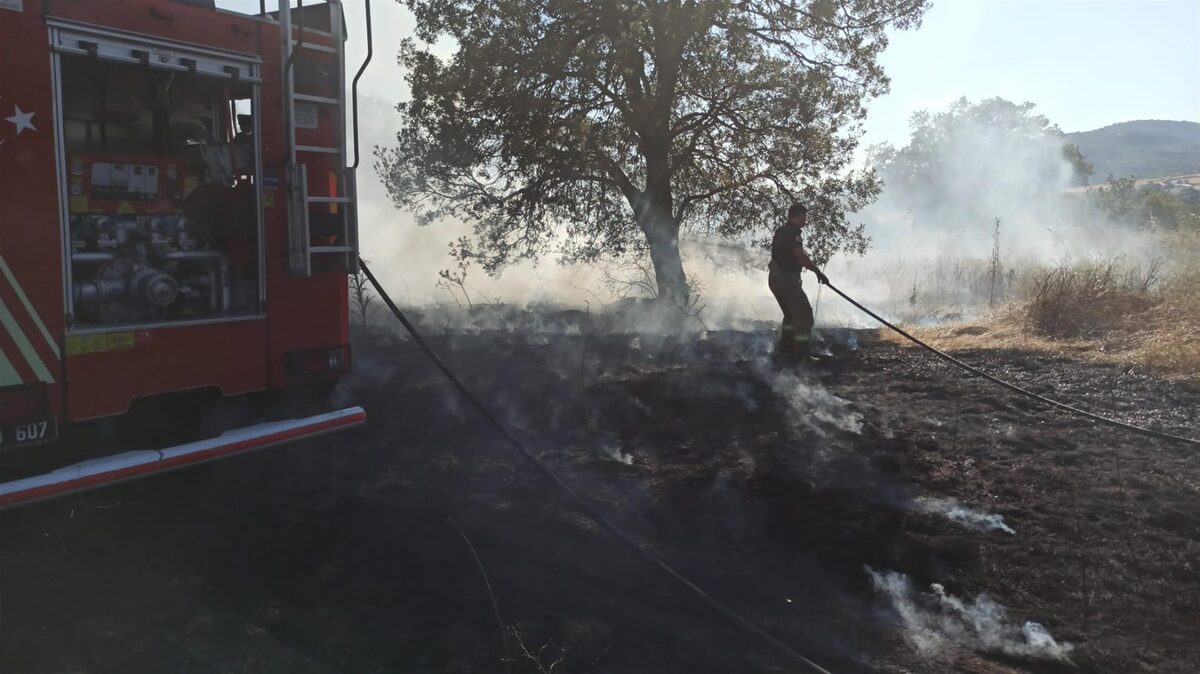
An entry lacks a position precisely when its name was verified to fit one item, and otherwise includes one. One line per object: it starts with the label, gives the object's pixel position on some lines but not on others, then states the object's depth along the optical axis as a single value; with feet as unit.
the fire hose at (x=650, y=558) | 12.03
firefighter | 29.25
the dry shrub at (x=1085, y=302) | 34.99
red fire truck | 13.38
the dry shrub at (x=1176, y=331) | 27.31
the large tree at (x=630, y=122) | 38.40
